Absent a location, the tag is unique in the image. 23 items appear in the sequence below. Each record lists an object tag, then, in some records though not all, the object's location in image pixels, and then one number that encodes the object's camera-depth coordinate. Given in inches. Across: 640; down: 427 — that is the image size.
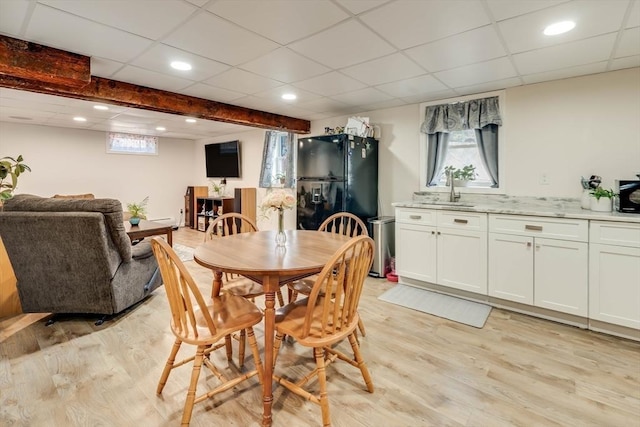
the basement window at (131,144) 267.6
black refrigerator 153.3
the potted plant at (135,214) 144.5
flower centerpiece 85.4
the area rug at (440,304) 112.0
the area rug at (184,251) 191.7
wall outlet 125.3
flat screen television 264.4
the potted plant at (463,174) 145.2
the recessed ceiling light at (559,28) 79.0
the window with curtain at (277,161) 225.0
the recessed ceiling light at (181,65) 106.2
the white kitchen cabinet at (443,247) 122.5
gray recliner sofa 96.1
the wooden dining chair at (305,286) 90.4
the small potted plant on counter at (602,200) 105.7
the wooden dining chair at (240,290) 82.6
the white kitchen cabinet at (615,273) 93.1
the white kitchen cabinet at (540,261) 102.1
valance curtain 137.1
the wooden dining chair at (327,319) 60.9
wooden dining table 63.8
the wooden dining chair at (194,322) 60.3
